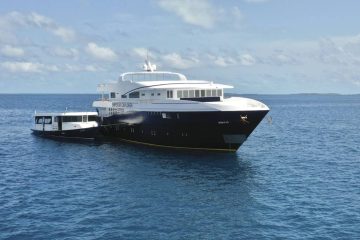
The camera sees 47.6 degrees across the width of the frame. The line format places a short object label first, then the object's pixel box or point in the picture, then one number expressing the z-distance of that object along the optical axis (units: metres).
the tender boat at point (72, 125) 68.28
